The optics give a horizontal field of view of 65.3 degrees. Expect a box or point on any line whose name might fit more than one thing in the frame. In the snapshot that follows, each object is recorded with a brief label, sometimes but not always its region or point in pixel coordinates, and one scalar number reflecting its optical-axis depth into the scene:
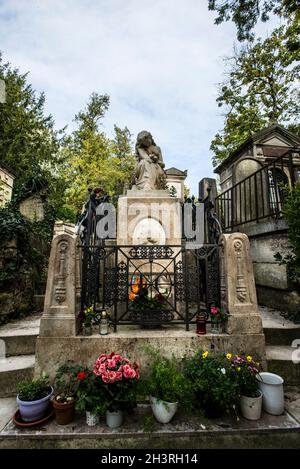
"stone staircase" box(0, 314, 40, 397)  2.88
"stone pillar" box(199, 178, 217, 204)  7.47
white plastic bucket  2.48
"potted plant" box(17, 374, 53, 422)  2.31
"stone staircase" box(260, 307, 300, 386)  3.03
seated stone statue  5.11
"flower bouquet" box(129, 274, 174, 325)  3.26
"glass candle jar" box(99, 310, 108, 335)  3.03
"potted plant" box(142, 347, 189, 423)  2.31
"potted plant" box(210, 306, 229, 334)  3.07
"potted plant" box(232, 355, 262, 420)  2.39
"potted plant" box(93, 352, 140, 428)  2.28
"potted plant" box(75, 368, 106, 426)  2.24
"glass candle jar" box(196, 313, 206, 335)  3.04
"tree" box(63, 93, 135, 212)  17.89
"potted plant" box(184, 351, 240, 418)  2.30
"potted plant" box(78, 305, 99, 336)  3.01
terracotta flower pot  2.31
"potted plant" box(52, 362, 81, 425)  2.32
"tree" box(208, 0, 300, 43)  5.69
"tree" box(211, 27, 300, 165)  14.45
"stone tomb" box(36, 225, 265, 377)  2.86
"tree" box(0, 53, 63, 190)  16.19
